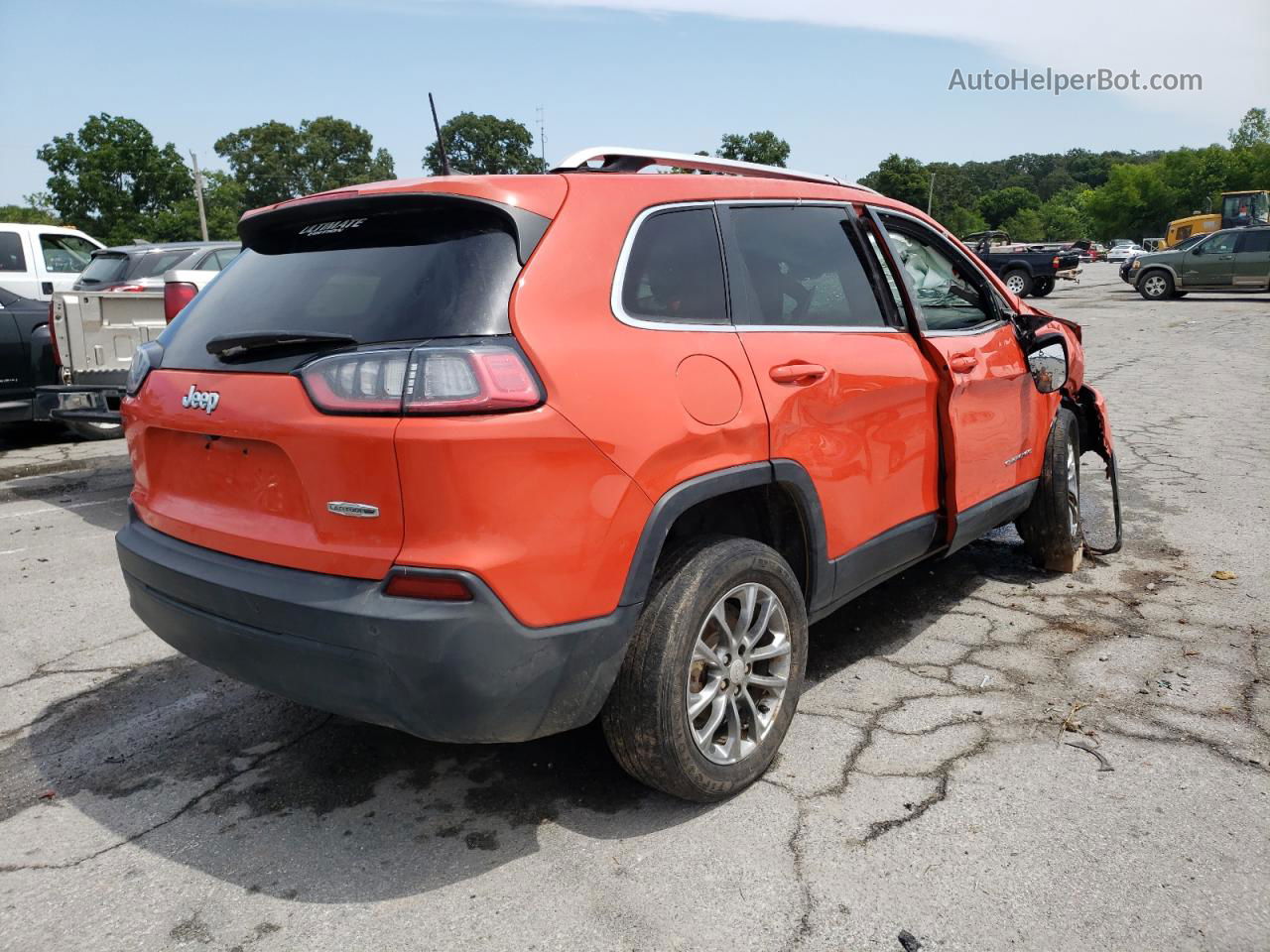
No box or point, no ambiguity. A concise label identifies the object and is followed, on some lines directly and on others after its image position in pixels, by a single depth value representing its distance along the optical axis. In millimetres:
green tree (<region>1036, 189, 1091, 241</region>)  119750
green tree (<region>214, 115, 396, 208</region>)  81938
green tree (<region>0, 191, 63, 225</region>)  54366
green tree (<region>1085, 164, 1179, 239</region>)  105500
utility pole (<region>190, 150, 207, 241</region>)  46656
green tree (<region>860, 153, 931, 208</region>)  97750
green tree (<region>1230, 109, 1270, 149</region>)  109000
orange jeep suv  2158
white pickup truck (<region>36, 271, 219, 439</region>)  7133
